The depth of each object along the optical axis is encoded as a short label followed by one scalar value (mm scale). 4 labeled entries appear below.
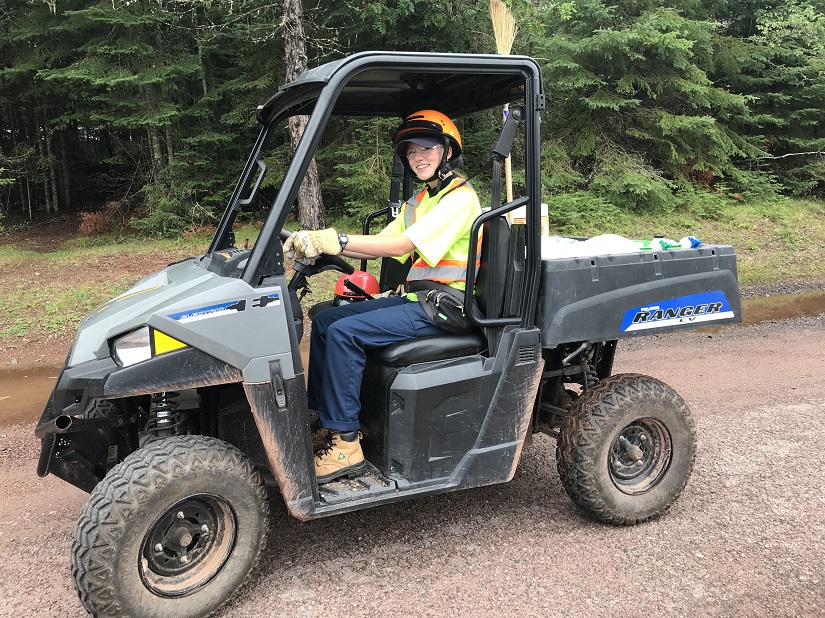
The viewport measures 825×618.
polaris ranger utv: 2752
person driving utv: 3221
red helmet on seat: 4000
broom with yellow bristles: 4656
